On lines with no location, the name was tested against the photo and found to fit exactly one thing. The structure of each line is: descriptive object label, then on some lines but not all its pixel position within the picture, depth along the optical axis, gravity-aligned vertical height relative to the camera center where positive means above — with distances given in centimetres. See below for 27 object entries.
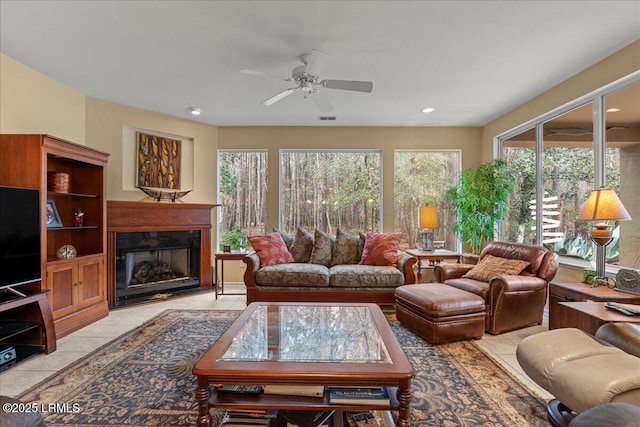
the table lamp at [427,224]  456 -16
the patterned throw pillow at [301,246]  435 -47
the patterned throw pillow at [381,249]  405 -48
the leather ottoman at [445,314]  280 -94
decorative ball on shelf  323 -41
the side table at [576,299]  235 -72
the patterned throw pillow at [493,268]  326 -59
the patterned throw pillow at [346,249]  427 -51
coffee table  148 -78
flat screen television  251 -20
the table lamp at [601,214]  256 -1
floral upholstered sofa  373 -75
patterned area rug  181 -119
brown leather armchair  300 -77
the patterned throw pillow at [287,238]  445 -37
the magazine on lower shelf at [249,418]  154 -104
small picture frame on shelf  323 -3
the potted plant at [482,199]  448 +21
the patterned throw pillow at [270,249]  403 -49
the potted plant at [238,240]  459 -41
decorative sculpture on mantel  440 +28
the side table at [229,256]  428 -59
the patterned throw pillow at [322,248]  424 -49
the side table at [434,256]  426 -59
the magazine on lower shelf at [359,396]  150 -90
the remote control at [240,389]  157 -89
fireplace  402 -53
